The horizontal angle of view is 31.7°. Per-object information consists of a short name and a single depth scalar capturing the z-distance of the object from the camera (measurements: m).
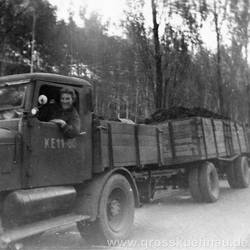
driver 5.27
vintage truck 4.58
